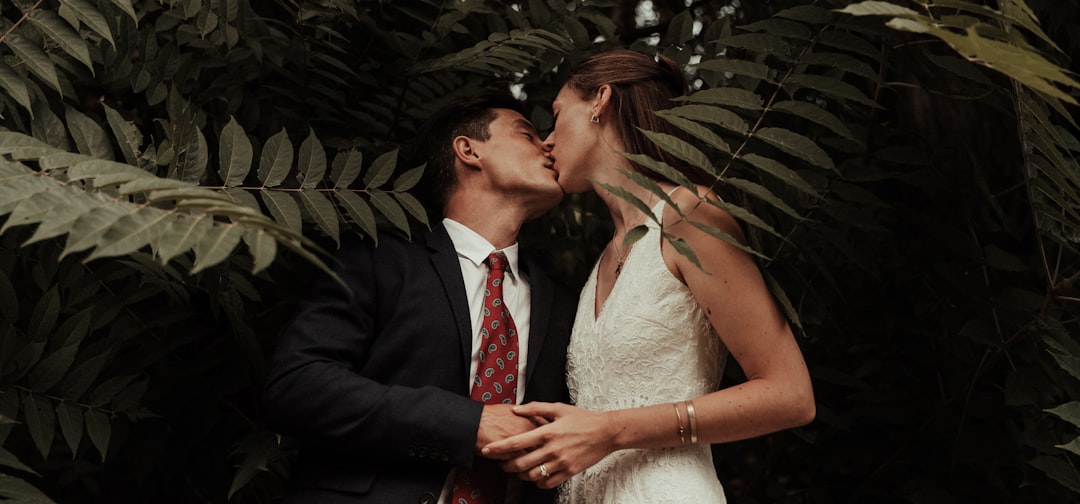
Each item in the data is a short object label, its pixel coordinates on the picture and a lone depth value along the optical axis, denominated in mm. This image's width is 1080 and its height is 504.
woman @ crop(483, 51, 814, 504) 1893
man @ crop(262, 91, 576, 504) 1929
